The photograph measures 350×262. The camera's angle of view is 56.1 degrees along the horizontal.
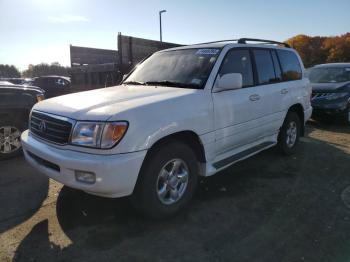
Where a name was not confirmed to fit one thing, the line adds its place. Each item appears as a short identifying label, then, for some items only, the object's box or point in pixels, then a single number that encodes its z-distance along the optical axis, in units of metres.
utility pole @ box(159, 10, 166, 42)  25.95
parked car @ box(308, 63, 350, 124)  8.48
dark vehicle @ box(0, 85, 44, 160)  5.68
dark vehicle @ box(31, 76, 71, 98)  16.28
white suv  3.01
